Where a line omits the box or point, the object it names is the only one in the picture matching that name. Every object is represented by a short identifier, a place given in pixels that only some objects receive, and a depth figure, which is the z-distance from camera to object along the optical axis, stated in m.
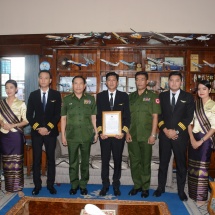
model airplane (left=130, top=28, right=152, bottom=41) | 4.55
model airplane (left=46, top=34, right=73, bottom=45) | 4.54
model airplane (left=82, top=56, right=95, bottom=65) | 4.74
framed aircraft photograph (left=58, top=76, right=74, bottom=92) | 4.81
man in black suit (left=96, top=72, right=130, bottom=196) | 3.18
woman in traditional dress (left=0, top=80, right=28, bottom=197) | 3.20
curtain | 5.09
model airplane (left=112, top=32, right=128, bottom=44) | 4.50
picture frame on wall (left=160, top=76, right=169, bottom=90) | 4.78
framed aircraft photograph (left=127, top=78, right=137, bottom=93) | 4.85
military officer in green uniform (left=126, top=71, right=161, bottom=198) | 3.19
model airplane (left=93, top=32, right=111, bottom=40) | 4.58
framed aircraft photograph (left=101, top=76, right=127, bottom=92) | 4.84
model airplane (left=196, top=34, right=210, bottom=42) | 4.52
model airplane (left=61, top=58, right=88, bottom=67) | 4.61
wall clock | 4.62
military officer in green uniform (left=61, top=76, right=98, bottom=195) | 3.21
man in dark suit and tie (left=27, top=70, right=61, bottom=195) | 3.21
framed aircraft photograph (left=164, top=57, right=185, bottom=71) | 4.65
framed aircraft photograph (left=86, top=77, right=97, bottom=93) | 4.84
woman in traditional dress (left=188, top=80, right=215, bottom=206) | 2.97
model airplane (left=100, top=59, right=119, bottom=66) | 4.62
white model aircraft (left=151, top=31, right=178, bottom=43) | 4.52
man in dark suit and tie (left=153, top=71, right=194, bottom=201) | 3.07
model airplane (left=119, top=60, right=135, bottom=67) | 4.64
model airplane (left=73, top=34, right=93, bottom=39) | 4.53
